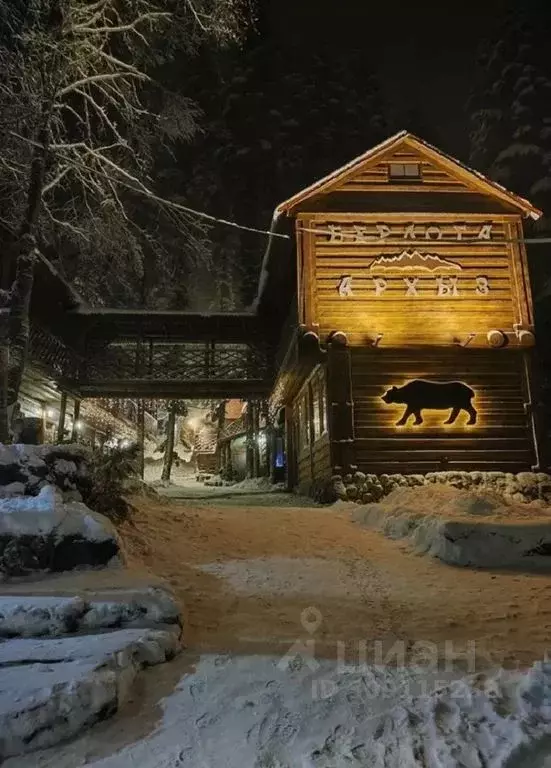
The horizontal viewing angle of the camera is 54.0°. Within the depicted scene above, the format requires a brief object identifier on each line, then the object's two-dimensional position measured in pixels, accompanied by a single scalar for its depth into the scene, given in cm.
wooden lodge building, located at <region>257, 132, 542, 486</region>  1445
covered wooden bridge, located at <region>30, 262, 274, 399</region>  2347
